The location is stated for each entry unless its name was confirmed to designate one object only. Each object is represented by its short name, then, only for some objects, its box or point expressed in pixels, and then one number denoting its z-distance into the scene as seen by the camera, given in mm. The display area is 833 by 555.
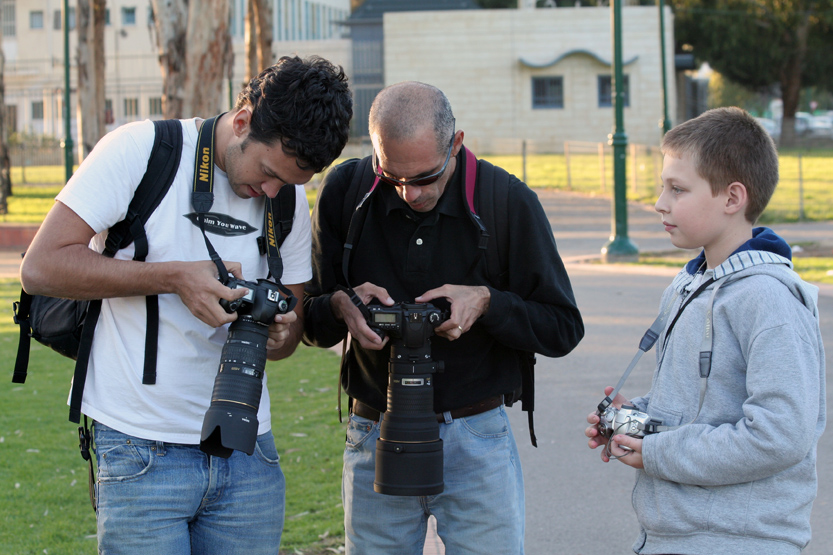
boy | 2197
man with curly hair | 2398
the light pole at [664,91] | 21531
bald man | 2686
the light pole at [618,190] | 13070
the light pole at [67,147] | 18375
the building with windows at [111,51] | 48562
